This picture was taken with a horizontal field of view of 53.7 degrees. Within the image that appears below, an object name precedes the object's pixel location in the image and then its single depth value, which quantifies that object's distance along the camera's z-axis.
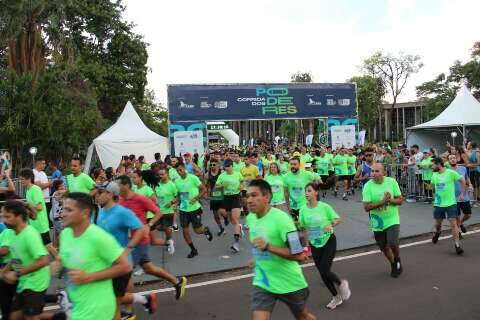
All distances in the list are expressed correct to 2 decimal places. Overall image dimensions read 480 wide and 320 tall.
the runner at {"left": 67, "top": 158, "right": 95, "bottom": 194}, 8.78
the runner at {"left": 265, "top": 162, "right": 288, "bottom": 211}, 9.50
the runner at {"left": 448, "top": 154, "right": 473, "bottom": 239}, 9.12
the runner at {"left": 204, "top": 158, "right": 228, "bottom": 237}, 10.28
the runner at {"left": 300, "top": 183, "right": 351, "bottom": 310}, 5.88
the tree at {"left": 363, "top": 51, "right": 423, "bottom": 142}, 57.97
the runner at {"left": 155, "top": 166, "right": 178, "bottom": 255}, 8.85
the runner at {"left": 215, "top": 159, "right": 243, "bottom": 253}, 9.79
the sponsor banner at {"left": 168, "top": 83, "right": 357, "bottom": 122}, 19.87
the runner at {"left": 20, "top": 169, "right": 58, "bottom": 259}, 7.08
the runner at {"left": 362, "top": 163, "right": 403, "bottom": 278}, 6.88
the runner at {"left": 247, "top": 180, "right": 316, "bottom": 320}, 3.95
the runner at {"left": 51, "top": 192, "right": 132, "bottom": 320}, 3.24
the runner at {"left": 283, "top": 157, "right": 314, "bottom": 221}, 9.08
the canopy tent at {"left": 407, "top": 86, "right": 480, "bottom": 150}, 20.34
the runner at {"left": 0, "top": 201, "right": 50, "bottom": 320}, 4.27
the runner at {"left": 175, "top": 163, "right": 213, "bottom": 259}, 8.77
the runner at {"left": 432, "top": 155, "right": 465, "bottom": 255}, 8.30
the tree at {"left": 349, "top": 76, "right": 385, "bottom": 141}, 54.08
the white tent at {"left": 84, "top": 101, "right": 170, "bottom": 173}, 18.05
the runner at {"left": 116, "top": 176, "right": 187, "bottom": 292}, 6.20
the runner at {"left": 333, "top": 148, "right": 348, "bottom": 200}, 16.47
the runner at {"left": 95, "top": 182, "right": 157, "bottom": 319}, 4.80
